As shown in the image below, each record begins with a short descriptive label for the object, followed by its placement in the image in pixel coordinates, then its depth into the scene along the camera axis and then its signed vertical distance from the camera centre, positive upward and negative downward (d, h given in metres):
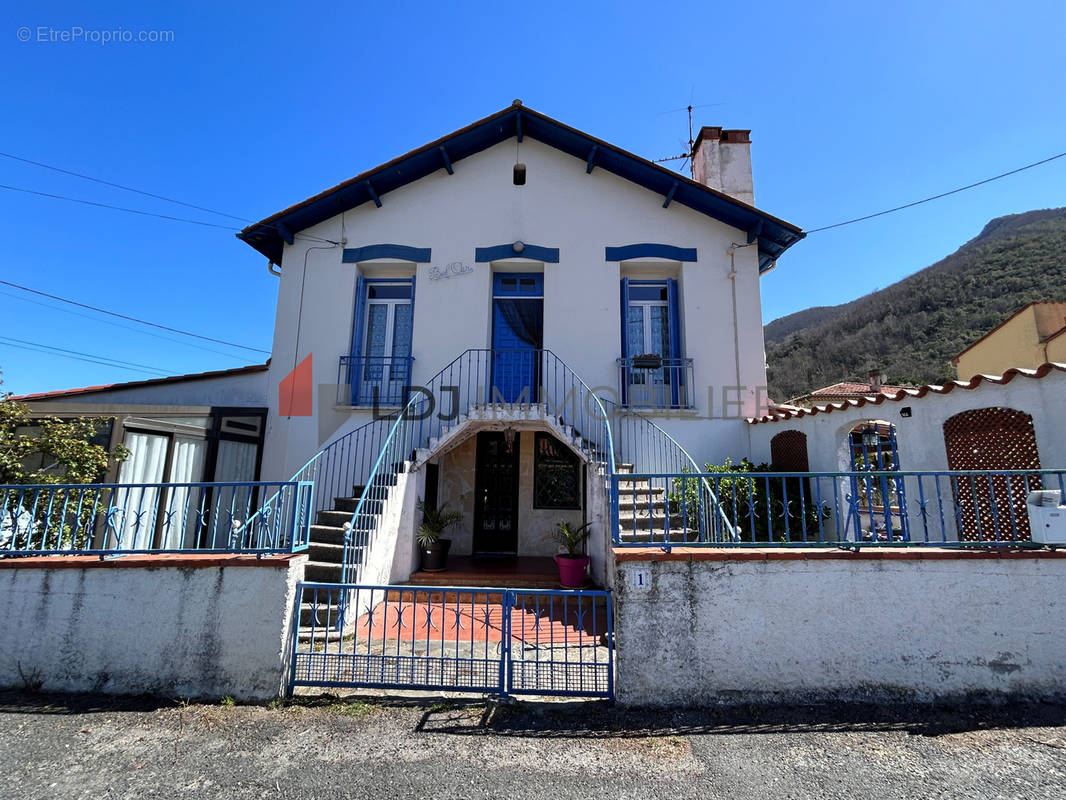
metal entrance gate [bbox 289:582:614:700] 3.95 -1.34
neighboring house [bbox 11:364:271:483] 6.42 +1.05
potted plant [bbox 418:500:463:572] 7.27 -0.52
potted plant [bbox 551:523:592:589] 6.53 -0.75
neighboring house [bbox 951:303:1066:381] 10.52 +3.92
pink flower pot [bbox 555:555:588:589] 6.52 -0.84
